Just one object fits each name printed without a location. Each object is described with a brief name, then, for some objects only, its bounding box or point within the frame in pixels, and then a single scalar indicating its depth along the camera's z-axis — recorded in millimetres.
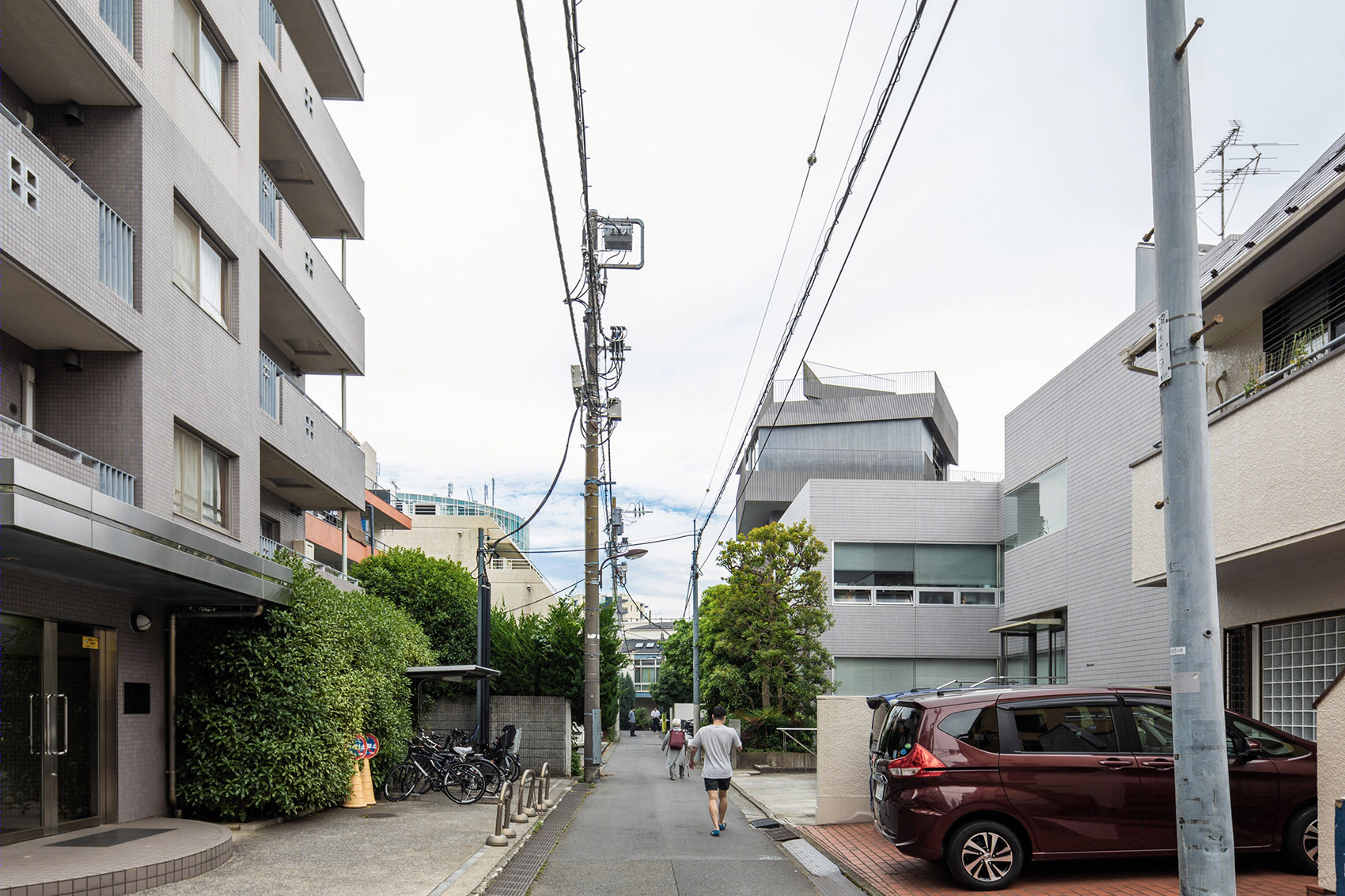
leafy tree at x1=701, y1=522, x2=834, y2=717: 28641
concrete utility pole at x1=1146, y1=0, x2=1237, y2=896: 5777
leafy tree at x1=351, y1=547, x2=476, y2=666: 27641
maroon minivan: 10023
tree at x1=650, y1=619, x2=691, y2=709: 59356
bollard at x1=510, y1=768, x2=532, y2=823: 14695
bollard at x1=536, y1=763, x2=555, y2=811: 17156
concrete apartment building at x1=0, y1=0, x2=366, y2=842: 10438
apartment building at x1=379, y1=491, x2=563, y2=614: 65312
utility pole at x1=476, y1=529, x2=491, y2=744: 21719
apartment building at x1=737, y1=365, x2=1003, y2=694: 30047
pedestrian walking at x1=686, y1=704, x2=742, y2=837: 14484
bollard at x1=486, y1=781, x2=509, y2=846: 12469
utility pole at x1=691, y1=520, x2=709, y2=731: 38594
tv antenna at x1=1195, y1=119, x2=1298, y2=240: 18828
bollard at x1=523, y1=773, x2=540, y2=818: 15539
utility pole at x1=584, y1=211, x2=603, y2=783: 22953
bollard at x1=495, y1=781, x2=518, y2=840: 12939
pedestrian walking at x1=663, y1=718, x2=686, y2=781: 26844
